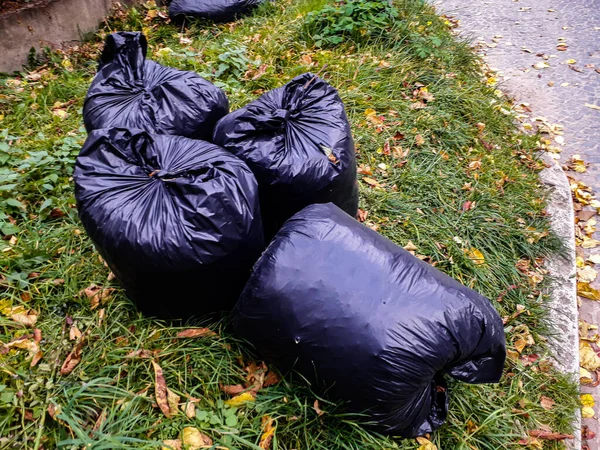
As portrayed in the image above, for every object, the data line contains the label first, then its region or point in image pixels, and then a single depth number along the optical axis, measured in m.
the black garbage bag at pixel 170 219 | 1.59
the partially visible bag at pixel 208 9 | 4.28
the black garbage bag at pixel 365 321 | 1.43
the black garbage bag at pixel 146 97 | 2.25
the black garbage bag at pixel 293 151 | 1.96
